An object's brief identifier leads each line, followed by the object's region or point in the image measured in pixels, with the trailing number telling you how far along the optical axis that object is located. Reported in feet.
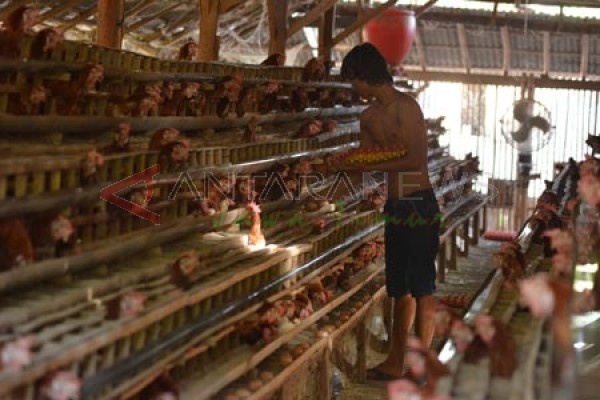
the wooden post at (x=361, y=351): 28.53
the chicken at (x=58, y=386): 12.89
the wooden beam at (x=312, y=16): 40.81
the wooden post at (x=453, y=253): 51.01
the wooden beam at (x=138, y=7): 53.62
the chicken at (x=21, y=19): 17.69
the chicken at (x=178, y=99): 22.38
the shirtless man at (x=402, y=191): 23.53
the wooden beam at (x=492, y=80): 69.56
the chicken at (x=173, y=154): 20.01
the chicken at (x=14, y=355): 12.41
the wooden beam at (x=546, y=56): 71.35
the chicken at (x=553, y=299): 11.49
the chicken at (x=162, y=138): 20.22
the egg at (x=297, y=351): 22.89
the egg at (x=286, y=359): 22.07
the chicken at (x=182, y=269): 17.95
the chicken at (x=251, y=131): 25.96
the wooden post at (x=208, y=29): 34.27
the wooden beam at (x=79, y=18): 54.39
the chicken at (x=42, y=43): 18.10
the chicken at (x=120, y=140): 18.84
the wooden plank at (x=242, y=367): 17.29
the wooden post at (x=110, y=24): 30.25
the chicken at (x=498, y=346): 13.01
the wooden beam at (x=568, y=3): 60.59
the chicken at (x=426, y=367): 12.62
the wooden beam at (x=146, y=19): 59.57
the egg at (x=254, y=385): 19.77
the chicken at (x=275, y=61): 33.26
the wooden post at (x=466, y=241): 56.54
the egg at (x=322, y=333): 25.18
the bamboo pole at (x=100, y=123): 17.29
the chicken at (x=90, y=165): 17.26
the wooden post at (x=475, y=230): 59.27
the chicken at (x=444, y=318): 14.42
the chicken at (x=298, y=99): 31.68
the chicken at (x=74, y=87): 18.56
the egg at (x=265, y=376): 20.58
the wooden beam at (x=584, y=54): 70.55
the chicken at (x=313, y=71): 33.78
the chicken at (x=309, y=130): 30.38
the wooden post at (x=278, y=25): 39.52
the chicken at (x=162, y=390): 15.75
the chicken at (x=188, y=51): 27.04
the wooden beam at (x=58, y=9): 50.10
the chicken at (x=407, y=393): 11.42
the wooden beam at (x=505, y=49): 71.77
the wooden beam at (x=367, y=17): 45.96
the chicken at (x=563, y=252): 15.47
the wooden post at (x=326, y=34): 46.60
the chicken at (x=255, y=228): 23.38
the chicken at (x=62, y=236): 15.81
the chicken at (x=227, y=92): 24.50
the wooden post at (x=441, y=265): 46.49
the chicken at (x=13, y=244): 14.76
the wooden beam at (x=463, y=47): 72.95
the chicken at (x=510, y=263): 18.13
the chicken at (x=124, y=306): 15.39
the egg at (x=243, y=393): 19.02
